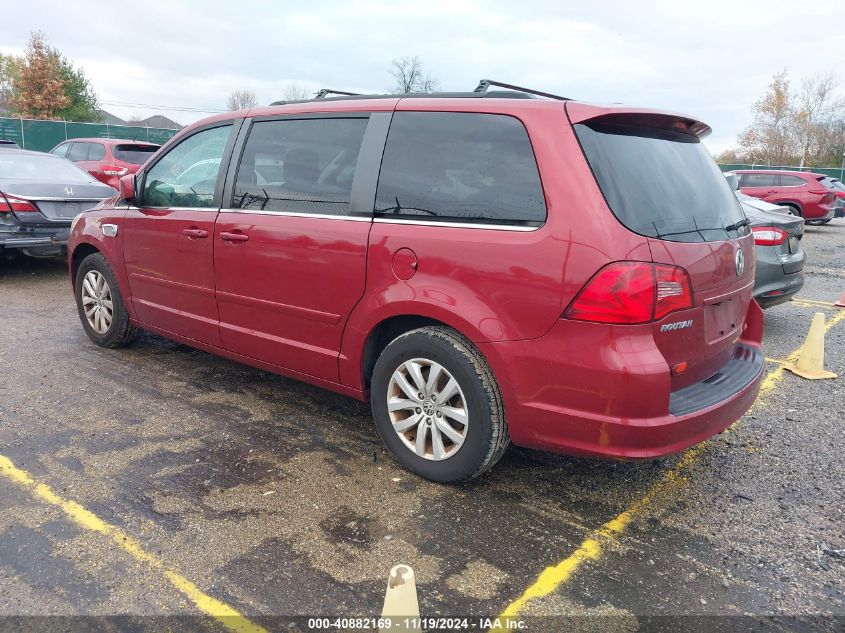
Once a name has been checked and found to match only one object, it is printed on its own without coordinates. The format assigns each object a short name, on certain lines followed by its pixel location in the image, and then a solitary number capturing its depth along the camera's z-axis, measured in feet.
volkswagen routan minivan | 8.64
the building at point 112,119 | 199.19
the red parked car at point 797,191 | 58.70
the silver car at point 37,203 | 24.30
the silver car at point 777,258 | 19.75
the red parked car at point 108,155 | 43.06
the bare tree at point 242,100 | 222.69
